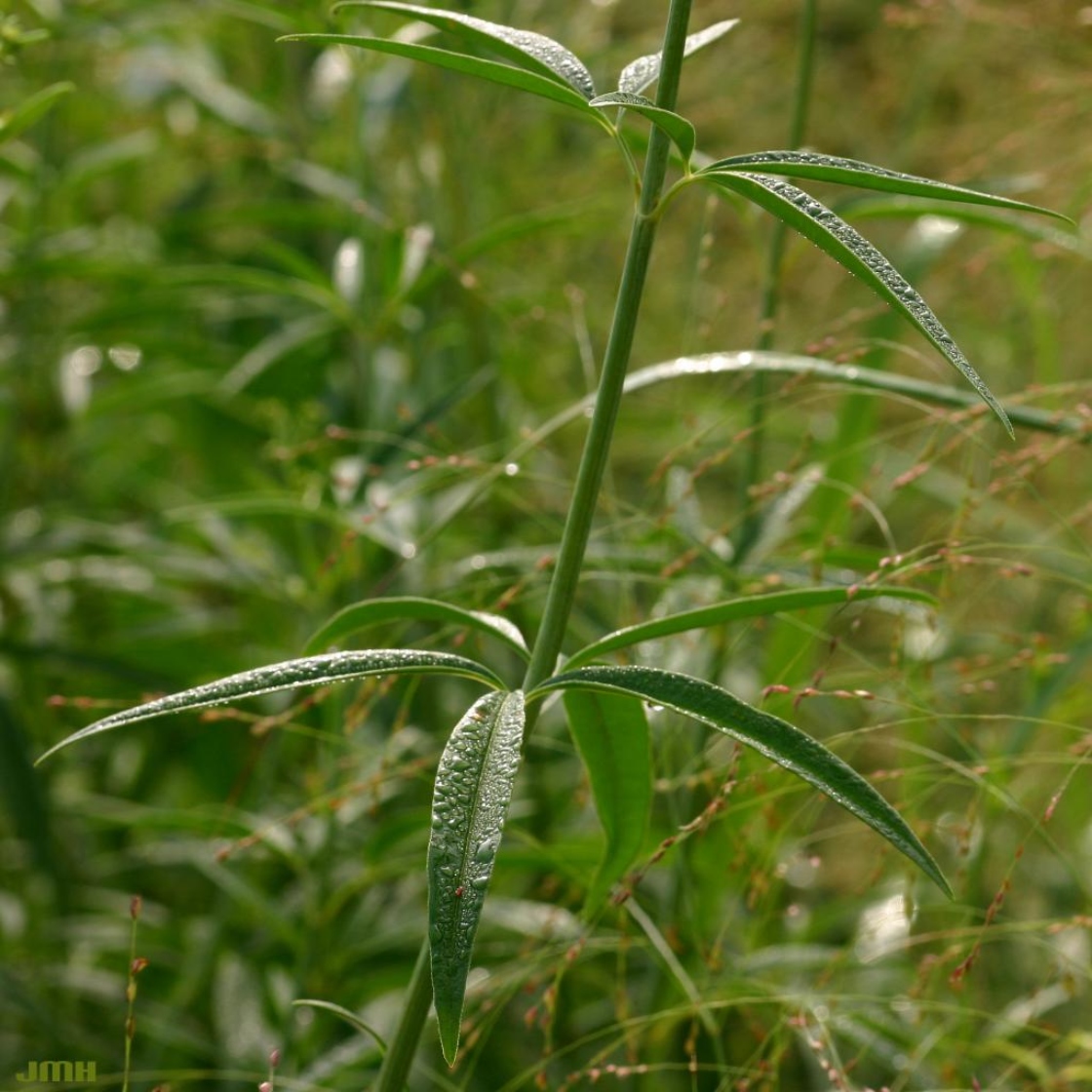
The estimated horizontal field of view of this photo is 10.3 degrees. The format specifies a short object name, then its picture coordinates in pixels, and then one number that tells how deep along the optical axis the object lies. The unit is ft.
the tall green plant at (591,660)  3.33
